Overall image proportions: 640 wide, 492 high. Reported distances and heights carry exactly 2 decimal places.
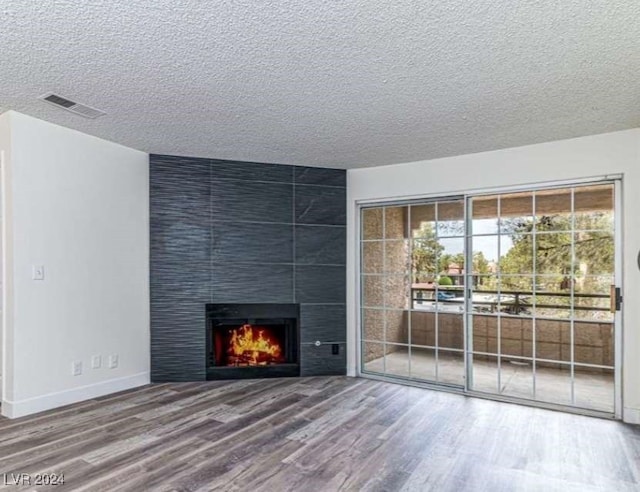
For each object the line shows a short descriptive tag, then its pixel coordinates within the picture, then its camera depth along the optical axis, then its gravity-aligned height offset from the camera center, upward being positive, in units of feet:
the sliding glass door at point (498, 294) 11.50 -1.48
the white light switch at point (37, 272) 10.50 -0.59
